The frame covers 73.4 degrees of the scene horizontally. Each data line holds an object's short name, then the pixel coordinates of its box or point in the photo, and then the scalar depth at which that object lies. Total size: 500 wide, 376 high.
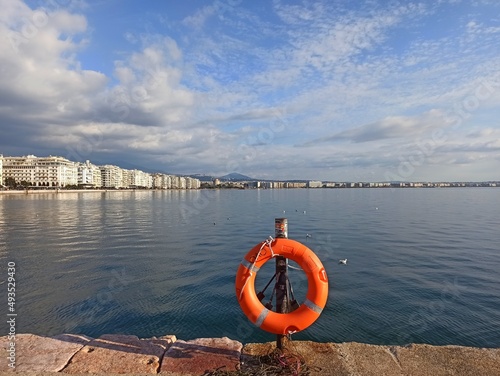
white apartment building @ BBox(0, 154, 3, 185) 103.94
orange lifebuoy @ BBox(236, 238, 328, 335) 4.10
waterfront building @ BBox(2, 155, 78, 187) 112.56
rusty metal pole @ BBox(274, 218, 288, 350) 4.25
